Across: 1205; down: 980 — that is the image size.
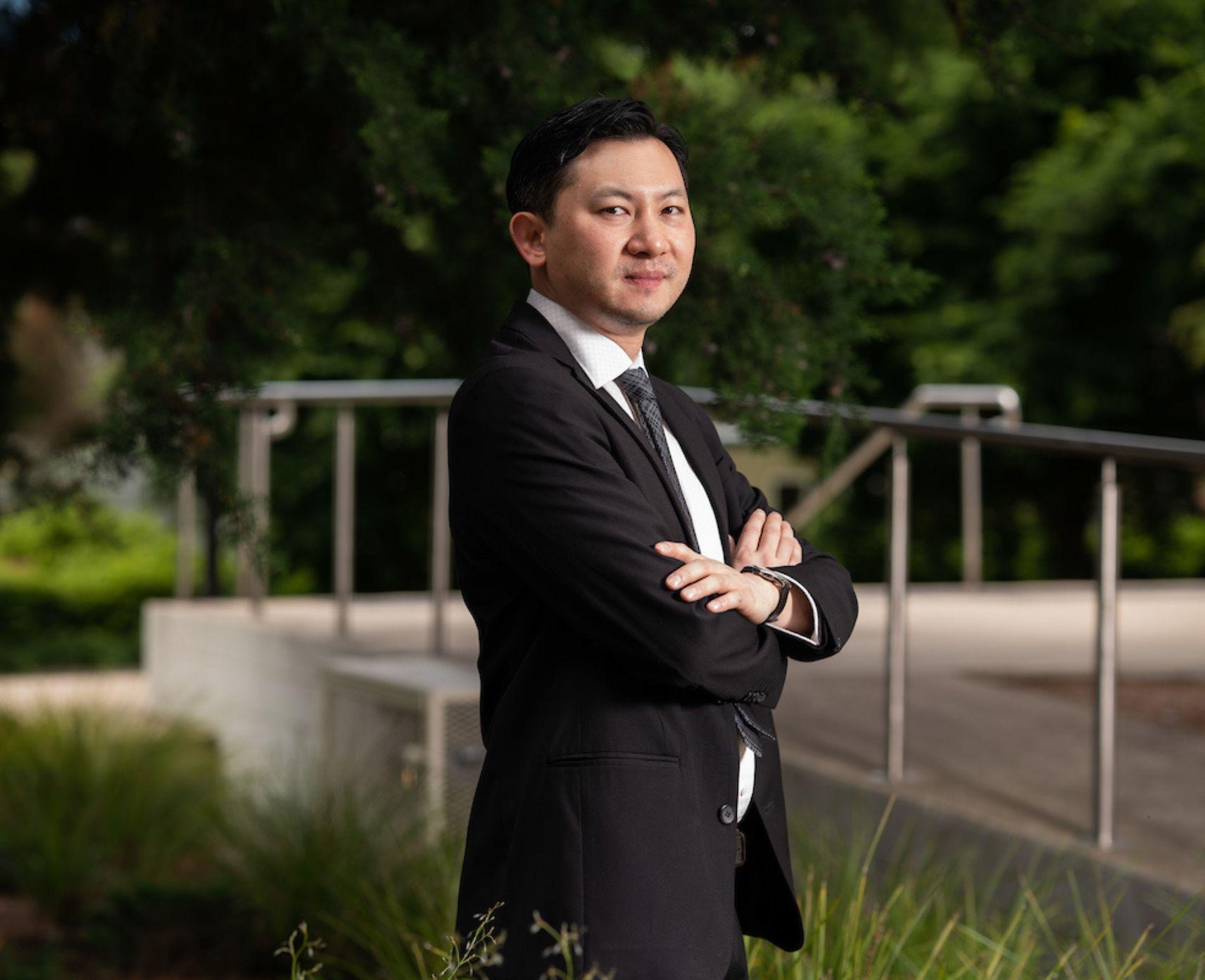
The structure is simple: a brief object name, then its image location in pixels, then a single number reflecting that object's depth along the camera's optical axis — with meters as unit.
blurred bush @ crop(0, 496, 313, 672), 13.32
